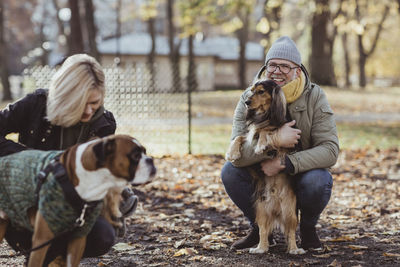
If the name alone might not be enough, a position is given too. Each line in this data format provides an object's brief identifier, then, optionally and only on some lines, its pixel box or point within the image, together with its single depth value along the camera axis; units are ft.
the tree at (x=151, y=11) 35.71
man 13.44
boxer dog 8.80
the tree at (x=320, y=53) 81.97
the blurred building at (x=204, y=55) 143.54
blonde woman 10.17
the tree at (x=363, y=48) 127.95
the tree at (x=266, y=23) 29.89
